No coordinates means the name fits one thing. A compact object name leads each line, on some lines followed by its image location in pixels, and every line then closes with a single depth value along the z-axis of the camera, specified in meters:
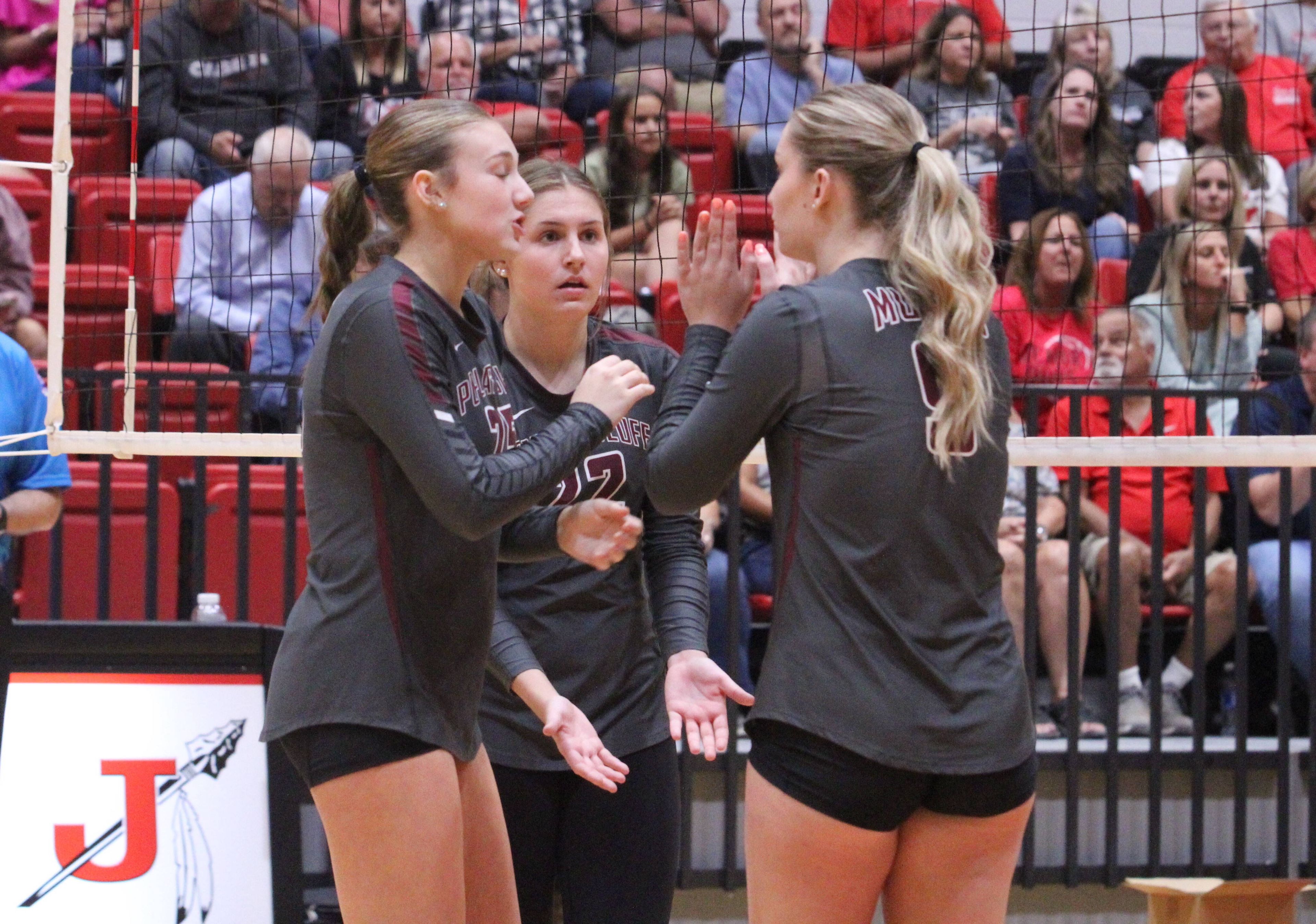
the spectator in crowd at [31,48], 14.10
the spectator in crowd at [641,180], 11.59
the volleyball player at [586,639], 5.09
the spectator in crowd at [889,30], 13.34
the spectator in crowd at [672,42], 13.71
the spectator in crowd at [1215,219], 11.73
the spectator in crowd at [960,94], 12.39
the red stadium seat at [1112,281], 12.02
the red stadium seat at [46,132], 13.59
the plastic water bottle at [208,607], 8.16
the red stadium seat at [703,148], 12.64
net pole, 6.51
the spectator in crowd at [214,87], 12.62
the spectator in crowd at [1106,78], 13.24
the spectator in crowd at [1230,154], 13.04
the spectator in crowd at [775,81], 12.59
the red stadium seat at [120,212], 12.71
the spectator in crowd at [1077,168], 12.35
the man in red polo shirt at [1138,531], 9.46
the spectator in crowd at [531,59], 12.80
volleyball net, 10.13
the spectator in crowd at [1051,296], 10.36
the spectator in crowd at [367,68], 12.32
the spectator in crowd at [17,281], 11.36
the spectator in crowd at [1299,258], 12.57
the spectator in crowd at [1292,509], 9.32
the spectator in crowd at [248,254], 10.37
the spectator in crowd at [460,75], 11.55
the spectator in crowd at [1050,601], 9.32
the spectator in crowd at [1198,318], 10.83
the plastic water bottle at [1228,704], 9.86
